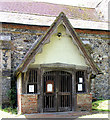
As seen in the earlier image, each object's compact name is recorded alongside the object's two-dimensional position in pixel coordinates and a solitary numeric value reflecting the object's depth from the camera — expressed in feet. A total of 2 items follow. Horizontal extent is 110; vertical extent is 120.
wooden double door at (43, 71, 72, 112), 32.09
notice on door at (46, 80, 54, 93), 32.19
